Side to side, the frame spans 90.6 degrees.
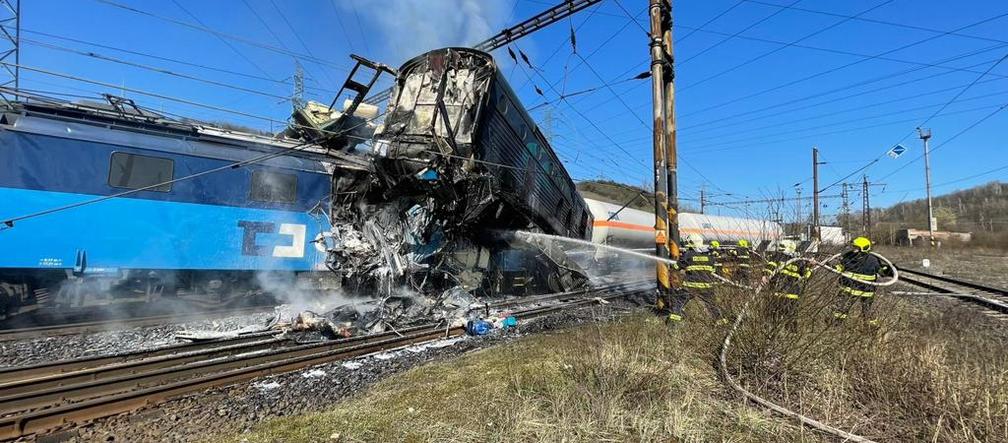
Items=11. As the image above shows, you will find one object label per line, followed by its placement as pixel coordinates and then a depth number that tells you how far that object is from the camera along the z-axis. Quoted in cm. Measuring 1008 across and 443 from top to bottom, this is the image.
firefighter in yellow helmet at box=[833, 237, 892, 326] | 478
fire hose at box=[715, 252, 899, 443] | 301
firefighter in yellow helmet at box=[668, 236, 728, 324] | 551
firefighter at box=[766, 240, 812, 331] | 441
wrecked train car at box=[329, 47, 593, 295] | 786
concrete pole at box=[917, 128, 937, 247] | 3709
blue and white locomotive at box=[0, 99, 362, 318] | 787
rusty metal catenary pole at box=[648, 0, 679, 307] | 778
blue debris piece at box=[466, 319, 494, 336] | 772
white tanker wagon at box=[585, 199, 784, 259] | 1744
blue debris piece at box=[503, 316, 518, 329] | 826
